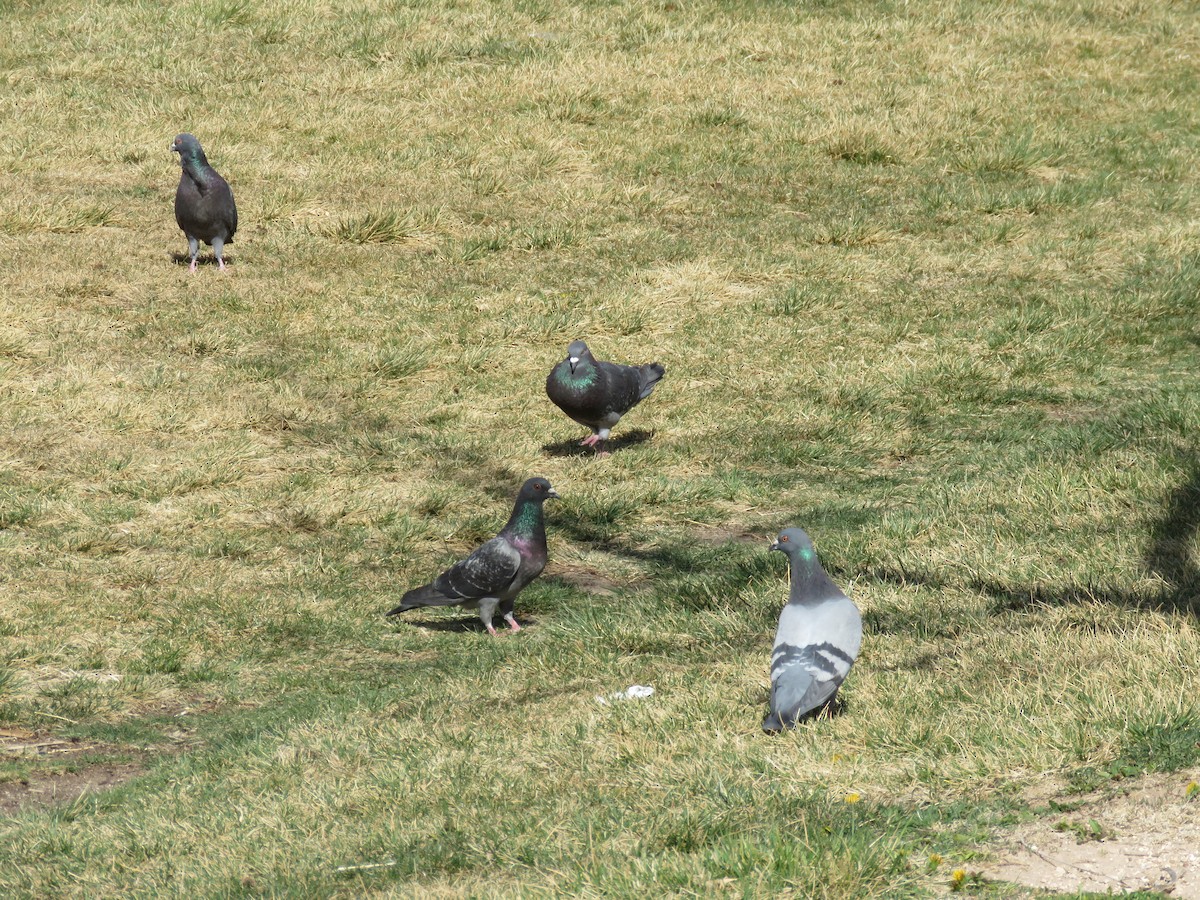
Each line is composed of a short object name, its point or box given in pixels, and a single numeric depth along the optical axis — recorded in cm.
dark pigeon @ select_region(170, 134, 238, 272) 2794
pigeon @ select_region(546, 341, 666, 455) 2147
